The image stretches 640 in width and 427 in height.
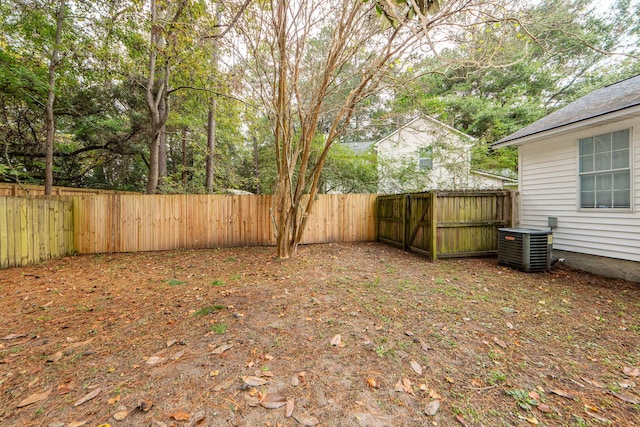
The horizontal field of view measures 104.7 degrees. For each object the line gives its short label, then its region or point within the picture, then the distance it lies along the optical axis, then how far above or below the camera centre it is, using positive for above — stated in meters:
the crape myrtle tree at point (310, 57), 3.85 +2.75
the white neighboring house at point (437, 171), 9.27 +1.60
